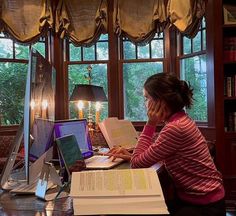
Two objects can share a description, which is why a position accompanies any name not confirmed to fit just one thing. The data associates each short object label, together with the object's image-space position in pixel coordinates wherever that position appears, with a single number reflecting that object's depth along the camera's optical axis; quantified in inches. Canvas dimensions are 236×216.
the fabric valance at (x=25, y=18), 171.6
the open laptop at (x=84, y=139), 75.1
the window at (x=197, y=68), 158.2
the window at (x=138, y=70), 180.4
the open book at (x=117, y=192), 42.6
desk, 45.0
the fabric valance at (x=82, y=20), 176.6
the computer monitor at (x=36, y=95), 45.1
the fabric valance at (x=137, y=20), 171.9
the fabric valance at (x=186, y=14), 153.2
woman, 62.2
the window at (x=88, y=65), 183.8
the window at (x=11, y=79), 174.7
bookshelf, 140.3
